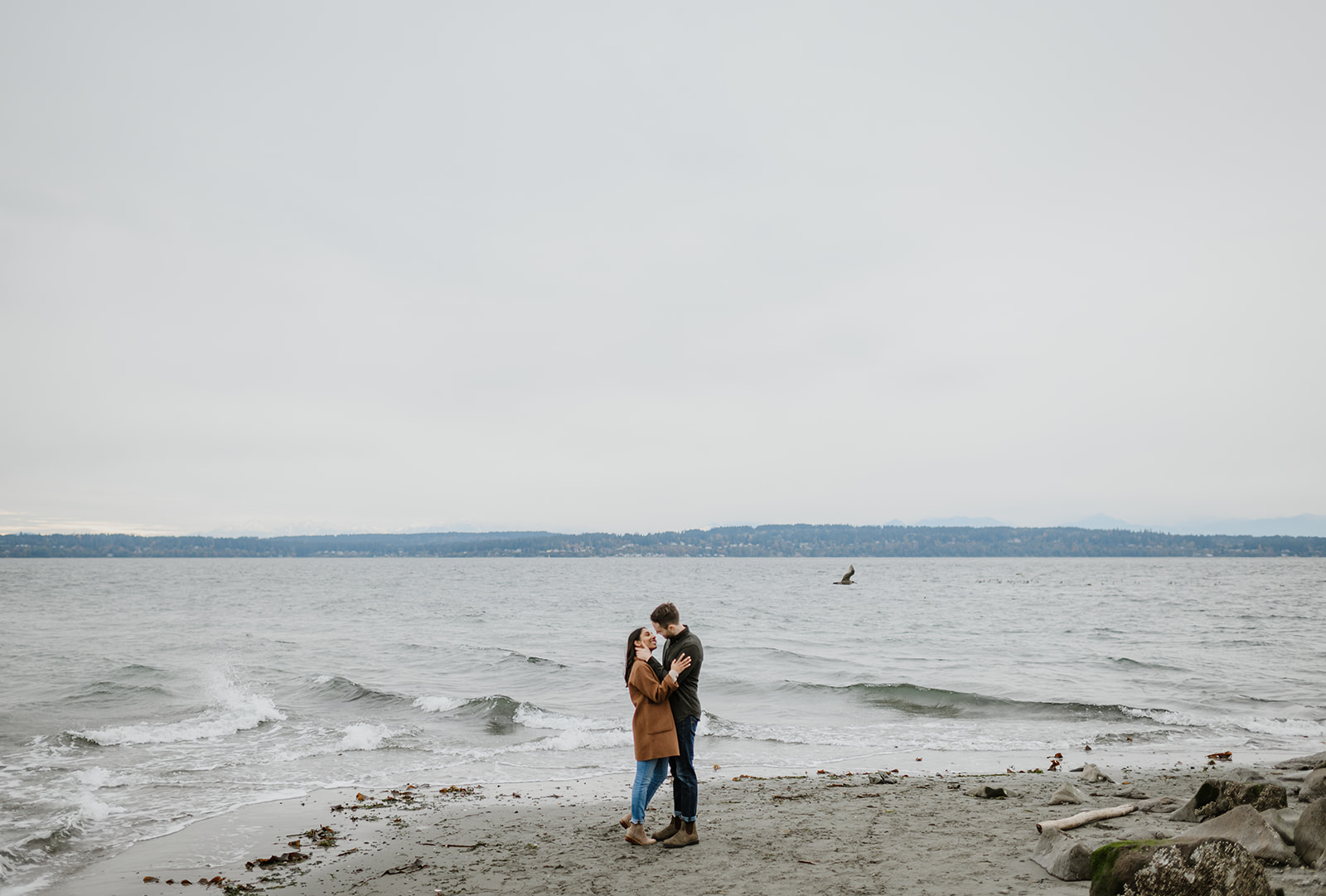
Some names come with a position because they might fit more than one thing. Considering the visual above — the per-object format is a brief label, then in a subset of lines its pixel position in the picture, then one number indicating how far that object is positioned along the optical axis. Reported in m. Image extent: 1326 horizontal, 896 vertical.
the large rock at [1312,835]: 5.29
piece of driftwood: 6.99
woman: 6.92
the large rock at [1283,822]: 5.81
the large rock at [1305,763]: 10.18
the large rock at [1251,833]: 5.36
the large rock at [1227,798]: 6.97
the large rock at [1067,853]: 5.89
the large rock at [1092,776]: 9.73
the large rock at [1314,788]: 7.27
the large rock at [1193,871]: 4.43
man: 7.00
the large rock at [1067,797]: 8.23
